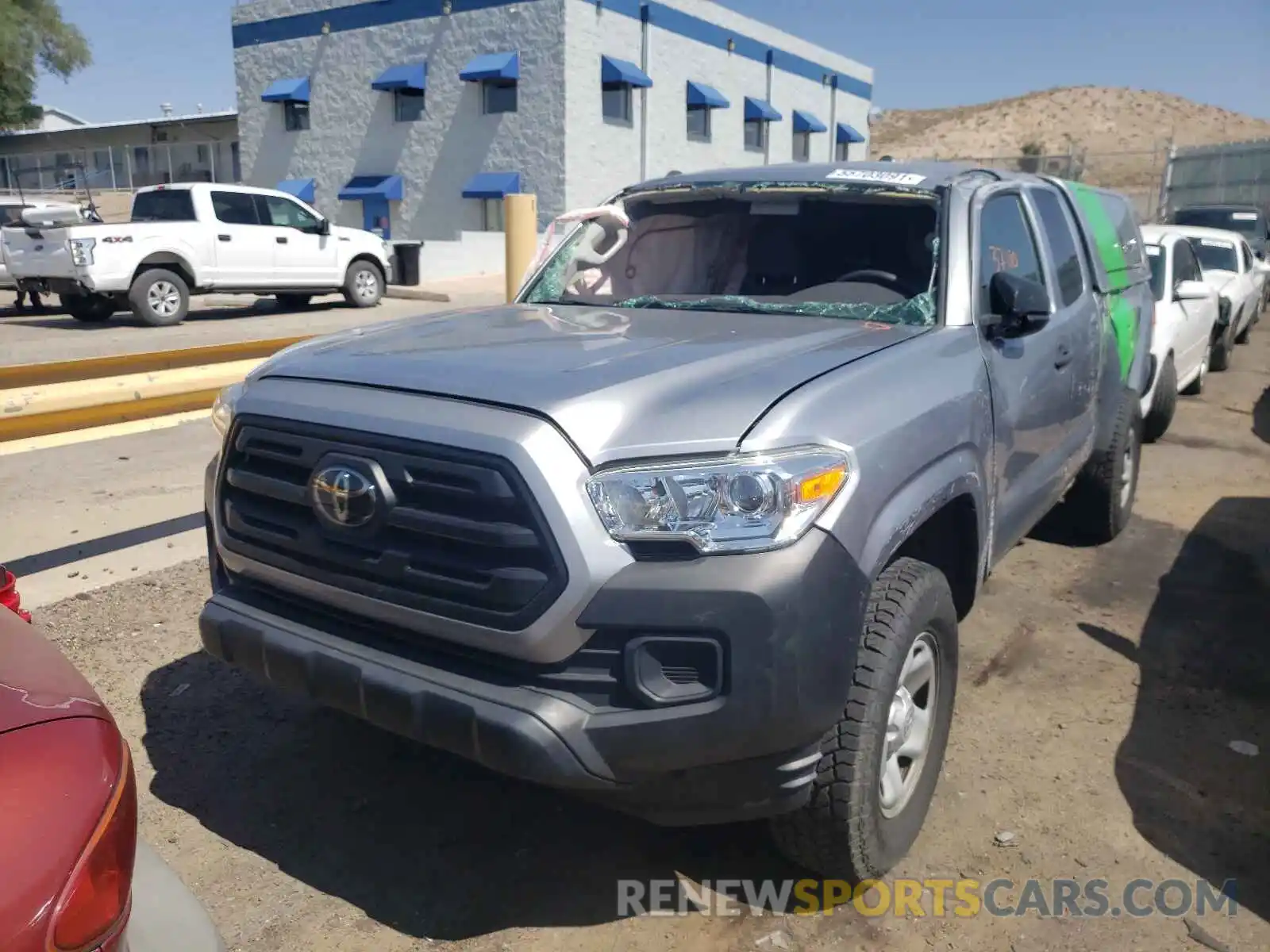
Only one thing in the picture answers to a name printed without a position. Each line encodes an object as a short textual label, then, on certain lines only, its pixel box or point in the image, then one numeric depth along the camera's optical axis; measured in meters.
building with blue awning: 25.16
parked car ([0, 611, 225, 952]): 1.35
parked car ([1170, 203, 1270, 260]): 19.89
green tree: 45.75
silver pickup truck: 2.29
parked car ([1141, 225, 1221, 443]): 7.75
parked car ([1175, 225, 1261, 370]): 11.83
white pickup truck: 14.50
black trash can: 23.03
